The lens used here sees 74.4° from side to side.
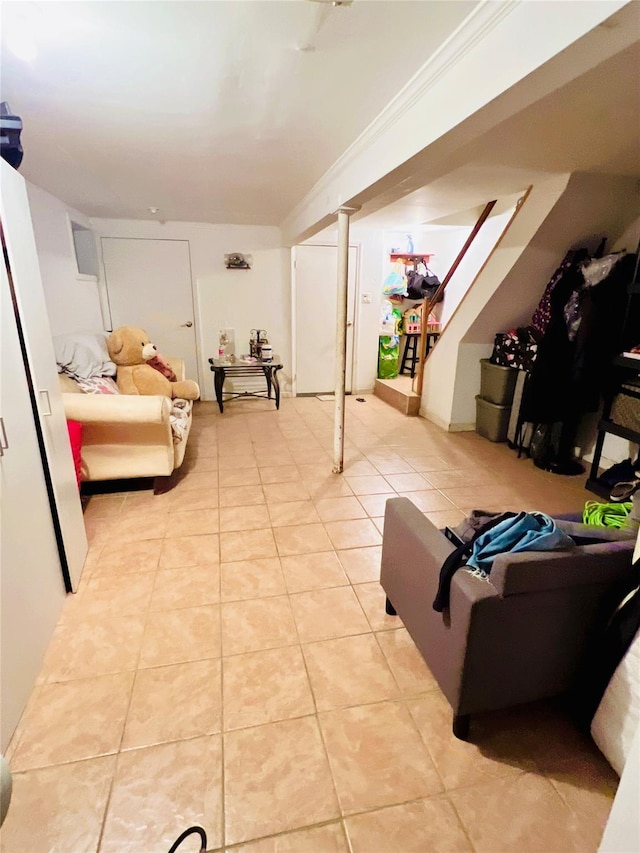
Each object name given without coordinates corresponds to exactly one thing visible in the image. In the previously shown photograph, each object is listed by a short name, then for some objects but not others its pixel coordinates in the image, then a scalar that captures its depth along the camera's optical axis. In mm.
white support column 2830
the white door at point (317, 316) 5121
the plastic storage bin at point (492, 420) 3838
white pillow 2967
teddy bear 3385
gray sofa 1139
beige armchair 2502
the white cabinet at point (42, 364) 1554
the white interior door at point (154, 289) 4754
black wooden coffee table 4777
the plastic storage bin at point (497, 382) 3707
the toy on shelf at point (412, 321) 5789
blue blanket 1170
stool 5911
